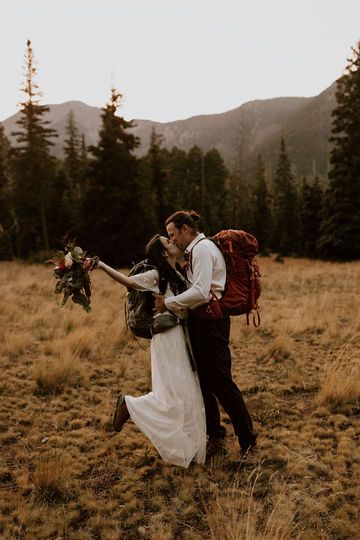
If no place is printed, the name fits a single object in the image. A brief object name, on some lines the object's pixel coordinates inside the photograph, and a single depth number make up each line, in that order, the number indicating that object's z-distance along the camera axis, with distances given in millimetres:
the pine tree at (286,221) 45000
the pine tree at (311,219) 35156
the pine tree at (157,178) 37219
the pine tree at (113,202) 26031
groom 3807
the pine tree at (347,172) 27188
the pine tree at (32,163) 29391
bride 3943
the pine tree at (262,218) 48469
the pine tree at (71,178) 35344
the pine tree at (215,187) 51812
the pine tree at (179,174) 54406
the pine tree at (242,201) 38866
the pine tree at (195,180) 50062
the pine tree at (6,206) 31906
